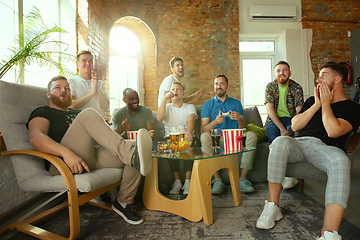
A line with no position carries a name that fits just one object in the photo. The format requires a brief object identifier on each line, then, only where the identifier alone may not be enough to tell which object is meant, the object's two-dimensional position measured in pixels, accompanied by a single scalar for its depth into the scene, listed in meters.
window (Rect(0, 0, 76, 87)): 2.65
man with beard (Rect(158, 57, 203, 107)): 3.20
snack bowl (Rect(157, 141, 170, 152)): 1.78
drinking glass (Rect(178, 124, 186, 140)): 1.73
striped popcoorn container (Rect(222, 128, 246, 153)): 1.70
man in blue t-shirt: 2.29
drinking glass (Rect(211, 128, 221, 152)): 1.90
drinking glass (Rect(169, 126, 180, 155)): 1.71
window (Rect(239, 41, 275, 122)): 5.40
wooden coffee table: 1.59
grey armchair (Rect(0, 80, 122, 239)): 1.35
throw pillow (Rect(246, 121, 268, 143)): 2.58
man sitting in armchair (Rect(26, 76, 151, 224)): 1.46
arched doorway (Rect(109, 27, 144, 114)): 4.82
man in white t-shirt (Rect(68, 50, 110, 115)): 2.49
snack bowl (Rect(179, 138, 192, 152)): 1.74
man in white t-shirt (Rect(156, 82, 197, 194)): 2.62
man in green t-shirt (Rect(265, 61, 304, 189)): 2.68
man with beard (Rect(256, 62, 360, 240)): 1.33
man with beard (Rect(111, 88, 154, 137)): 2.56
